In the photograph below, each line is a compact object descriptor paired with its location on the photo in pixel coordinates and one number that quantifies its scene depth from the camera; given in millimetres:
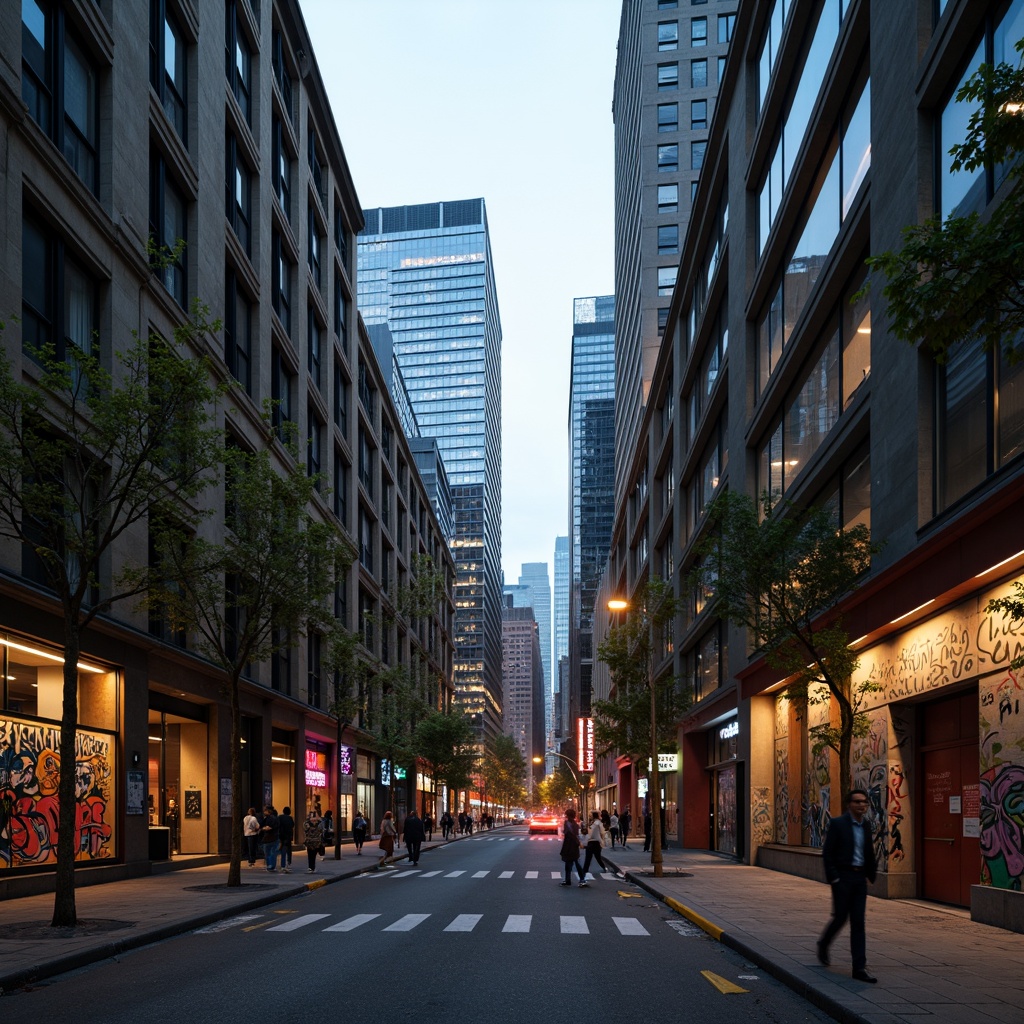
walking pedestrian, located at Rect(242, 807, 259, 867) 30078
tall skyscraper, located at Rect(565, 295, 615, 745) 162250
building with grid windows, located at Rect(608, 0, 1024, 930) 15422
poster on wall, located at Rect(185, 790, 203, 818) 31391
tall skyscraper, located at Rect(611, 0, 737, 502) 77250
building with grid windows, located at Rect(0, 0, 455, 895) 20797
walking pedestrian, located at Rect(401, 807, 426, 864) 34469
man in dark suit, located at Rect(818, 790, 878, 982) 10539
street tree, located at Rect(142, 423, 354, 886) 23453
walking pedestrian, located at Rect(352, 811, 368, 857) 43094
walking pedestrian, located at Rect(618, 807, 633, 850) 45441
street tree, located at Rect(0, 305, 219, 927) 15328
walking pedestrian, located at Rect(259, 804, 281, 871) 27234
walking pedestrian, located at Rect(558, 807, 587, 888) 24438
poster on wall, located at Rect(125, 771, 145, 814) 24750
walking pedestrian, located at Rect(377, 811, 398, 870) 33125
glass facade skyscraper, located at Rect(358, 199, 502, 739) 182750
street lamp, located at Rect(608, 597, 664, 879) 26402
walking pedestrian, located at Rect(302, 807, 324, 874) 28359
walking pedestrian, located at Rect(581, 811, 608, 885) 25969
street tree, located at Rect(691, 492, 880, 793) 17422
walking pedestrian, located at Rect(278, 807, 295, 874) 27328
